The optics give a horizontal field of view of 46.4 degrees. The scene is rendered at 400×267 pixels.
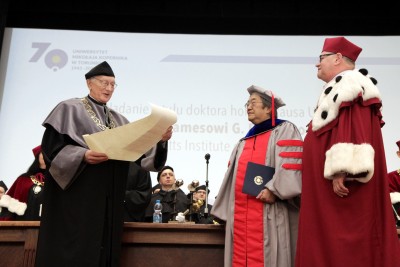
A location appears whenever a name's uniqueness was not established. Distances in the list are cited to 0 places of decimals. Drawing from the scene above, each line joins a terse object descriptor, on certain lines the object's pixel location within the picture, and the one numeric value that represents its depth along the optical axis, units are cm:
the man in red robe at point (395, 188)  435
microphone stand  375
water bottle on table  395
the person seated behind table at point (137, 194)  495
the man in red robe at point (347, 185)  243
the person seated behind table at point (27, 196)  503
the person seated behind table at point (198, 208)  417
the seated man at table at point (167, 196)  565
